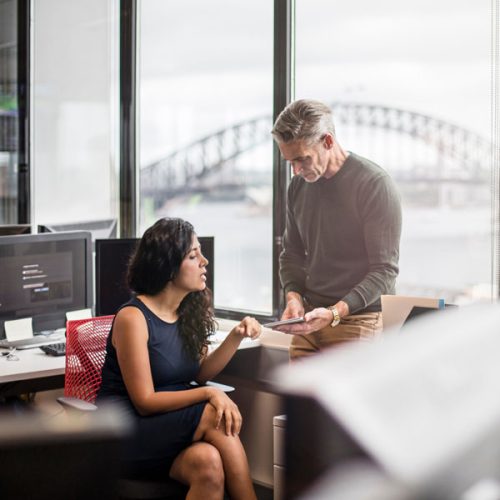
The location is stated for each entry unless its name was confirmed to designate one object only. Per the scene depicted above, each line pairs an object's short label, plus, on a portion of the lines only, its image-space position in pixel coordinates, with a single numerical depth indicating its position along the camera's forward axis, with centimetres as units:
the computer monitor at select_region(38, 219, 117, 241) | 420
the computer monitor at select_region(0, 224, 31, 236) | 376
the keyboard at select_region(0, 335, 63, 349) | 341
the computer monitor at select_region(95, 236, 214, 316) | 345
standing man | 267
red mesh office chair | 283
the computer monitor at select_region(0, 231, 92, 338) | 330
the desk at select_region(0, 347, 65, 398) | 290
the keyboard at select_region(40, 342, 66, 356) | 322
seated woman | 247
